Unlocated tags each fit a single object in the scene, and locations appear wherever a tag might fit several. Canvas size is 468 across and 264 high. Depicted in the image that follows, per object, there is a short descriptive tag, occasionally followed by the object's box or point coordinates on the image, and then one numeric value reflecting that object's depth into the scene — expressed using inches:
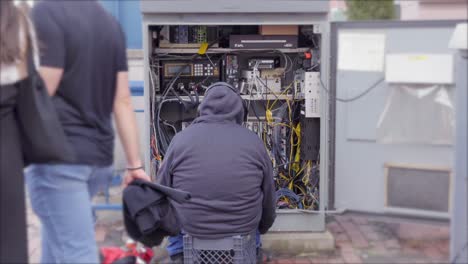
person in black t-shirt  88.3
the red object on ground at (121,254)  104.5
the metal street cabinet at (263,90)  196.1
